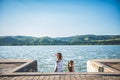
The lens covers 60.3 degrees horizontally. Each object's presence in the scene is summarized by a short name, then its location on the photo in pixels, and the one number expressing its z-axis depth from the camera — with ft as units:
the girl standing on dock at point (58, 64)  16.10
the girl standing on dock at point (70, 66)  17.30
